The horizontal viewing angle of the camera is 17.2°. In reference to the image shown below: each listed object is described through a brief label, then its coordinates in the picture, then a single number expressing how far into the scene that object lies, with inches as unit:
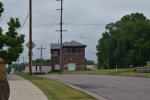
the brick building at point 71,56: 4628.4
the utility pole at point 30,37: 1920.0
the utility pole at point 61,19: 3590.6
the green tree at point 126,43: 4224.9
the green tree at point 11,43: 1697.6
